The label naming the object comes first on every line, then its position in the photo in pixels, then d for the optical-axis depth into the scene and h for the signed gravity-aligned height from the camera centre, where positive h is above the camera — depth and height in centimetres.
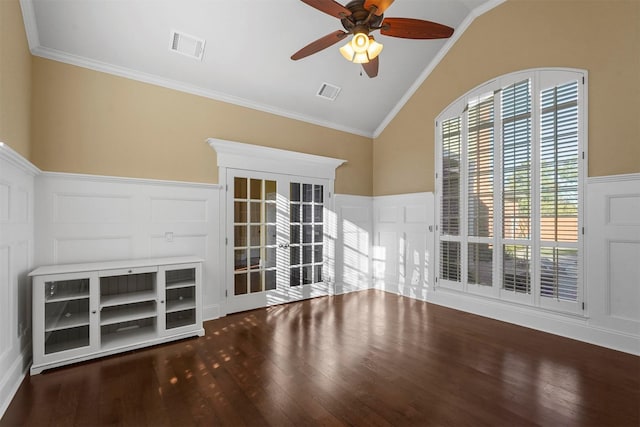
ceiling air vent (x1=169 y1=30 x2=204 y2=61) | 322 +181
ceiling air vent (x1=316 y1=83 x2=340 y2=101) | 439 +178
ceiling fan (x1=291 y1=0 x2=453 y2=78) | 209 +139
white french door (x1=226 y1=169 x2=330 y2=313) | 406 -36
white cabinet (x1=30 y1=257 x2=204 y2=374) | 259 -93
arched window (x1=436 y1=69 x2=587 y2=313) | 327 +32
